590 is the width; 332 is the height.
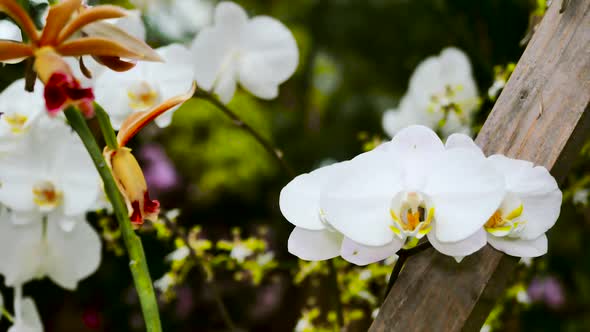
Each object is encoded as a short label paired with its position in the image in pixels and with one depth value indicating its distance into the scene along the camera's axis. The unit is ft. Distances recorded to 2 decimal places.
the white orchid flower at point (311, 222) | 2.60
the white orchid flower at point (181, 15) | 8.38
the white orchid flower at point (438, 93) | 3.74
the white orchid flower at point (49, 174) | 2.99
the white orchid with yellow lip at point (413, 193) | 2.51
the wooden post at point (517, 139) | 2.64
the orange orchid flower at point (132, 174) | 2.48
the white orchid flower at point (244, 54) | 3.39
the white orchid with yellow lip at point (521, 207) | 2.58
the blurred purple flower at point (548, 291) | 7.70
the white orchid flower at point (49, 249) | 3.05
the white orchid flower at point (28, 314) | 2.89
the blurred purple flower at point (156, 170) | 8.05
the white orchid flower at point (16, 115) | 2.94
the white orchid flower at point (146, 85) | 3.04
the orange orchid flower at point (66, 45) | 2.36
